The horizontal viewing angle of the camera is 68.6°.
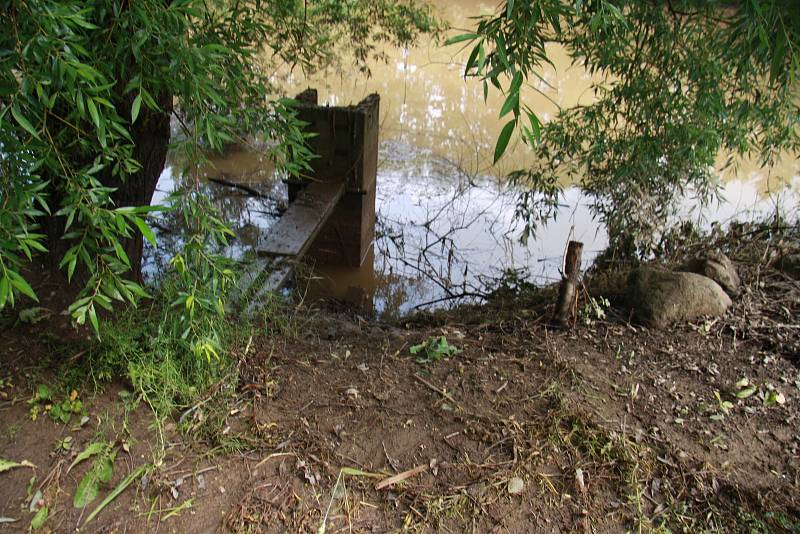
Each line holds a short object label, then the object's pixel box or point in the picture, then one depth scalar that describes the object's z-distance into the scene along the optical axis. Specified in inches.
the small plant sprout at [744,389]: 113.8
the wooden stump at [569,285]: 135.6
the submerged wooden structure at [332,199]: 165.8
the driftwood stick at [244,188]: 272.1
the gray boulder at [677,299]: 137.2
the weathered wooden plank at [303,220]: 165.5
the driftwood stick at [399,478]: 89.4
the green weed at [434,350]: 124.5
